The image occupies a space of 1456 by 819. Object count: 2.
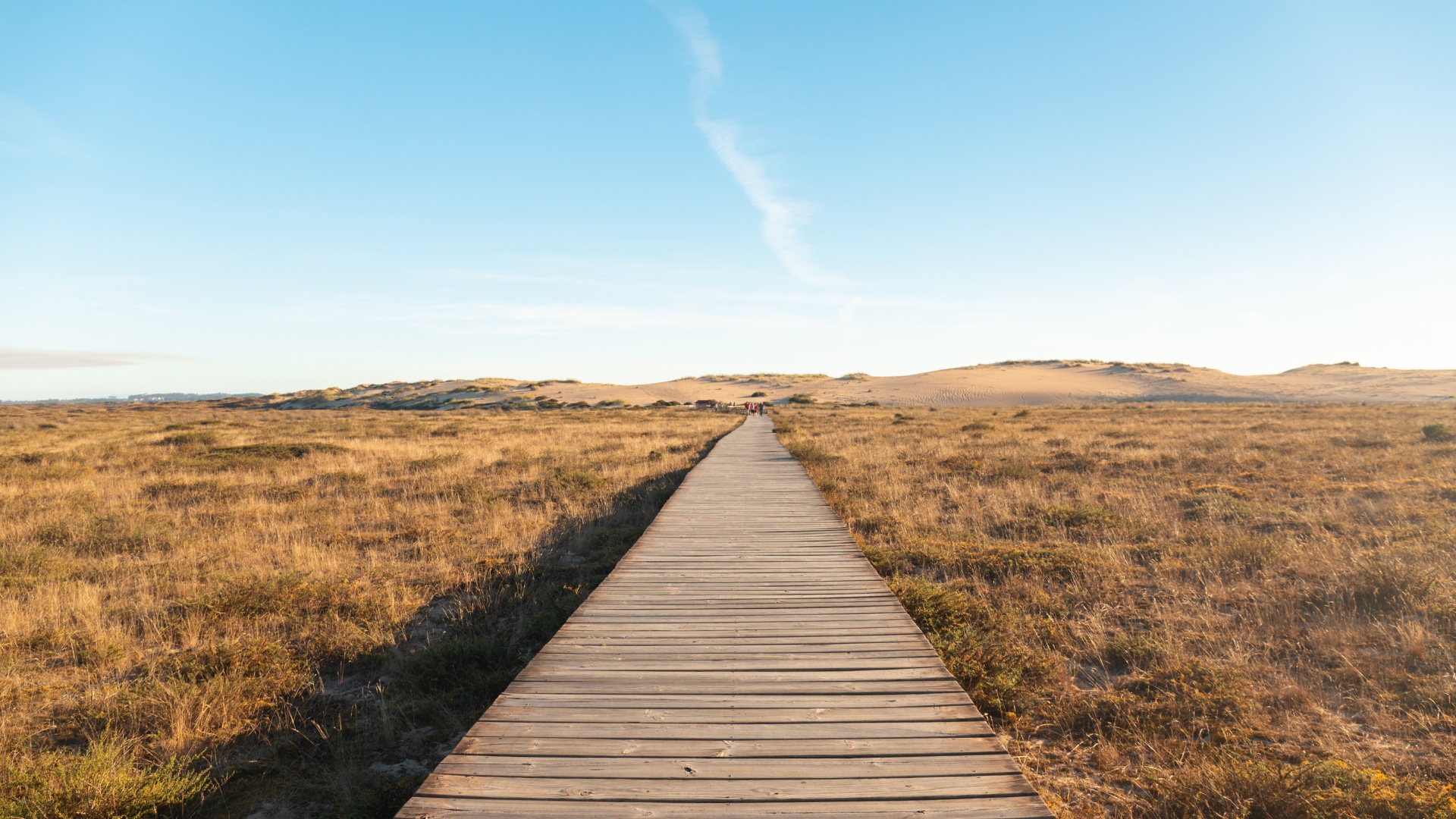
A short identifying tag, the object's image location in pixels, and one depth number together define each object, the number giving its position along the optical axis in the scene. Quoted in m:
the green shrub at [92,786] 3.39
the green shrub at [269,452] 18.58
